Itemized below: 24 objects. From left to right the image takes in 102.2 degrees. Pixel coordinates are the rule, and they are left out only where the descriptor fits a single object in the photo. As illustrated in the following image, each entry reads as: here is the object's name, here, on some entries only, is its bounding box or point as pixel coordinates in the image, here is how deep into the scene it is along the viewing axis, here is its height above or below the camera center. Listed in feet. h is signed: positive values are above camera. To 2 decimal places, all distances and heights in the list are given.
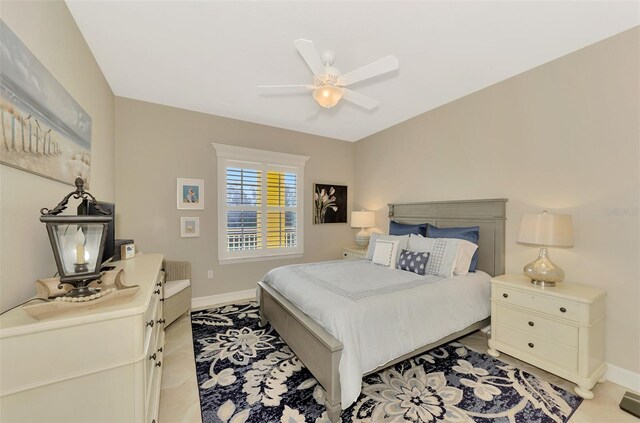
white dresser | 2.93 -1.98
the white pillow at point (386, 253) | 9.83 -1.71
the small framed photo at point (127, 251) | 7.73 -1.33
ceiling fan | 5.90 +3.36
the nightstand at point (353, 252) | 13.54 -2.34
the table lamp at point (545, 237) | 6.86 -0.73
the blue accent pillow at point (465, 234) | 9.20 -0.93
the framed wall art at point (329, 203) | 15.14 +0.36
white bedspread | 5.67 -2.52
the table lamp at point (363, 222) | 14.51 -0.73
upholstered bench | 9.04 -3.01
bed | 5.45 -2.83
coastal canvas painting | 3.73 +1.59
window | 12.55 +0.25
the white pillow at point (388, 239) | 10.16 -1.29
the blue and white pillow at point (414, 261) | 8.86 -1.84
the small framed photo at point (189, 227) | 11.62 -0.85
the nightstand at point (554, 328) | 6.21 -3.11
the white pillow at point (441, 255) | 8.54 -1.54
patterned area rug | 5.59 -4.45
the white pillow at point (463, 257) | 8.71 -1.60
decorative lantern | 3.63 -0.57
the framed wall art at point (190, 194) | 11.55 +0.66
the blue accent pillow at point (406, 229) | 11.44 -0.89
